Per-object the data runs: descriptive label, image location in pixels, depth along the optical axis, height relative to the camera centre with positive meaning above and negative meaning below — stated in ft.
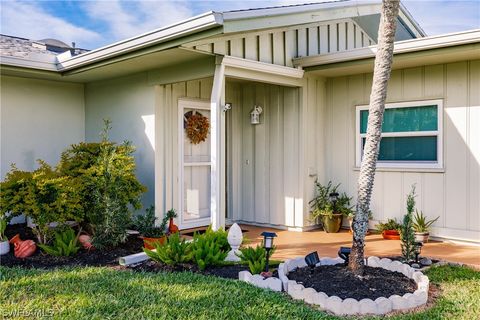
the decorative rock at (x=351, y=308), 11.76 -4.01
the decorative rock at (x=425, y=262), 16.60 -3.99
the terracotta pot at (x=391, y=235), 21.90 -3.89
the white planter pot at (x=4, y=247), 18.48 -3.73
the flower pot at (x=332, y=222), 23.71 -3.53
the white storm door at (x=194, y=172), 24.17 -0.89
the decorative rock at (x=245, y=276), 14.15 -3.83
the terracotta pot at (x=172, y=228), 21.82 -3.49
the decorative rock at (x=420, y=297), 12.20 -3.89
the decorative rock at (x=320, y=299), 12.14 -3.91
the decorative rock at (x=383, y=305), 11.78 -3.95
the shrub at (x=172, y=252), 16.01 -3.45
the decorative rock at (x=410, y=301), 12.05 -3.92
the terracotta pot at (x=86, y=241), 18.90 -3.60
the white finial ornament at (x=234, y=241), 16.76 -3.19
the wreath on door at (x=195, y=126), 24.38 +1.67
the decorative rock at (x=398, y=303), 11.98 -3.95
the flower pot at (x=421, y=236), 20.88 -3.76
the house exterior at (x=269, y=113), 19.80 +2.34
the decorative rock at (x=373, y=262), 15.26 -3.65
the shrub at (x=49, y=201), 17.94 -1.79
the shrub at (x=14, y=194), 17.95 -1.48
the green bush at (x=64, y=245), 17.66 -3.52
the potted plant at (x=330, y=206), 23.75 -2.74
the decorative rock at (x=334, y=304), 11.83 -3.96
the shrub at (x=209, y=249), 15.89 -3.39
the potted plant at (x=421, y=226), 20.92 -3.36
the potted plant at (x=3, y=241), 18.52 -3.52
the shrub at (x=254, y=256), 14.84 -3.46
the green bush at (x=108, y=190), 18.61 -1.43
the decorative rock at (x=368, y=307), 11.76 -3.98
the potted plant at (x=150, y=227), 20.42 -3.26
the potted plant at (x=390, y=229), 21.94 -3.70
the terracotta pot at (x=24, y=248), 17.99 -3.70
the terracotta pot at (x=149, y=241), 18.75 -3.60
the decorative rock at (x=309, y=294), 12.41 -3.86
